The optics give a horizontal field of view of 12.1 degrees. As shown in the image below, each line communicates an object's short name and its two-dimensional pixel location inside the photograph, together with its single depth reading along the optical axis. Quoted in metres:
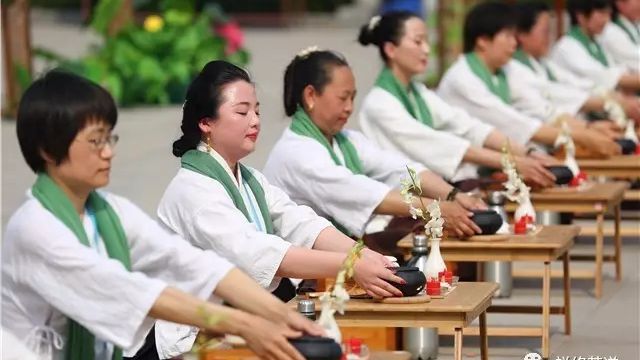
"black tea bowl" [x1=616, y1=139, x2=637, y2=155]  16.00
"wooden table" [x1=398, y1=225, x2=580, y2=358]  11.34
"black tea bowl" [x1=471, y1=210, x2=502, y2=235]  11.46
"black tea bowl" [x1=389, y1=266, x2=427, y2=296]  9.30
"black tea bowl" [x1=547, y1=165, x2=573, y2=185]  13.79
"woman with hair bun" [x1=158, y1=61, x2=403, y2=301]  9.21
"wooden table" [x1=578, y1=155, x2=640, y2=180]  15.38
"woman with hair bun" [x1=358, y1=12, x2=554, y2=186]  13.62
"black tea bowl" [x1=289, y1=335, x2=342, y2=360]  7.34
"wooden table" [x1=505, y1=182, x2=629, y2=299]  13.58
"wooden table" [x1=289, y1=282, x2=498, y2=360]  9.23
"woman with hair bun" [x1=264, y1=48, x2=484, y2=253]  11.31
